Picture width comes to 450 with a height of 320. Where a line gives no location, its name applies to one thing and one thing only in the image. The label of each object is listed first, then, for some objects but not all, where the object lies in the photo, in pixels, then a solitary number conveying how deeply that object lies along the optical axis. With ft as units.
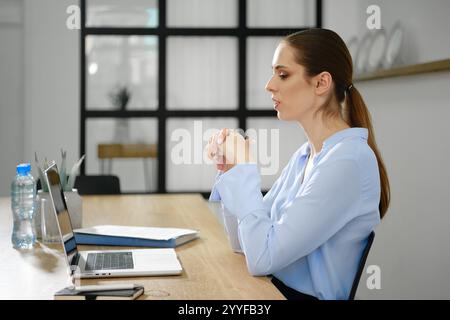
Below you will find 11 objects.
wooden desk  6.85
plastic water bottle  8.57
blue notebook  8.49
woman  7.21
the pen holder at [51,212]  8.77
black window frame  19.57
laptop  7.28
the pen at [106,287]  6.68
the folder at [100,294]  6.61
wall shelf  11.85
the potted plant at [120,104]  19.78
